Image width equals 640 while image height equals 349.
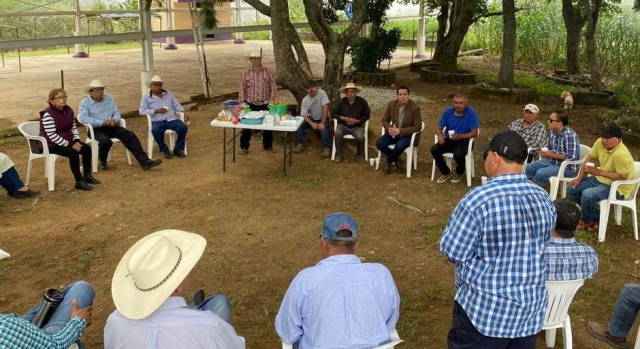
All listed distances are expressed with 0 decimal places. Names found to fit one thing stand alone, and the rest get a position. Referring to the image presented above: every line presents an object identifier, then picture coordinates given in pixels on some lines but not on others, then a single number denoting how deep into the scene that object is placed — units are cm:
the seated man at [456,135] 627
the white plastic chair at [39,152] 584
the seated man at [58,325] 203
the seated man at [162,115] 698
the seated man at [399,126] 655
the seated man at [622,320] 331
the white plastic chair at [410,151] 656
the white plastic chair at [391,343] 236
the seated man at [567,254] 293
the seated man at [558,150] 544
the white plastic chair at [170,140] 705
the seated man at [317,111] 713
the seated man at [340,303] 231
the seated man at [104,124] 643
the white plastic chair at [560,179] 544
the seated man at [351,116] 702
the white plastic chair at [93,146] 641
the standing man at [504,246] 232
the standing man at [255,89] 733
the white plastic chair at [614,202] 484
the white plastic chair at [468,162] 629
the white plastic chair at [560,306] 295
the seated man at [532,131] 596
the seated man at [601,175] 478
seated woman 580
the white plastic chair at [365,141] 706
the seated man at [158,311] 211
